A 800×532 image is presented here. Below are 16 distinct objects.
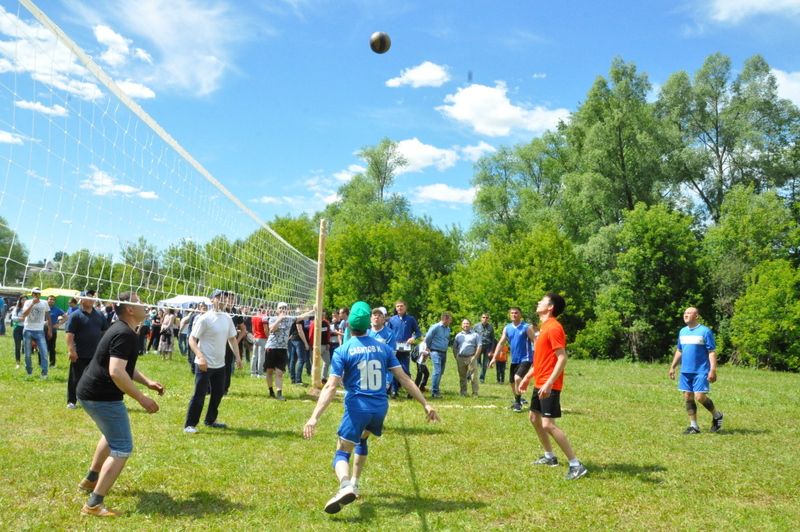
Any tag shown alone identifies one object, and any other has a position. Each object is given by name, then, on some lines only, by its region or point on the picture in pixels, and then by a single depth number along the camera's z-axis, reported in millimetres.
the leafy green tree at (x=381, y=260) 54562
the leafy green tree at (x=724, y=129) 41344
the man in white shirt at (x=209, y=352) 8812
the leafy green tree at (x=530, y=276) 40938
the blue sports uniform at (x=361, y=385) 5629
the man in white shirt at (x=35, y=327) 13820
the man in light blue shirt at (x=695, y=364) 9984
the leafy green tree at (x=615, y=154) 40844
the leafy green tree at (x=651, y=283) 37781
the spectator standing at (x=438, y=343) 14109
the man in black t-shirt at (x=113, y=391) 5320
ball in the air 12469
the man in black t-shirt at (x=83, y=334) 9414
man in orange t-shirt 7031
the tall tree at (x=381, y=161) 63250
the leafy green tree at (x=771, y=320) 32062
